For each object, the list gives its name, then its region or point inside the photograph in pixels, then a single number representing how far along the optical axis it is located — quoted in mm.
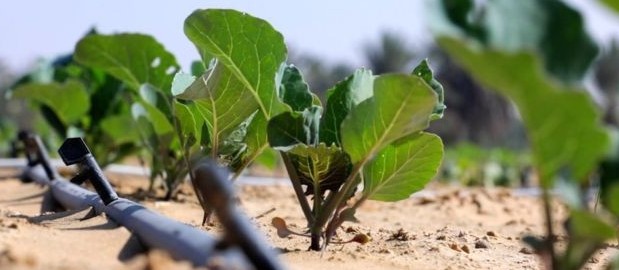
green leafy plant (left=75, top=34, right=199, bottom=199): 3146
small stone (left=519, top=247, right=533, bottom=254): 2564
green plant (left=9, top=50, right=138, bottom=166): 4359
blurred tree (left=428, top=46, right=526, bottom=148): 33000
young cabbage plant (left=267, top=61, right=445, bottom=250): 1965
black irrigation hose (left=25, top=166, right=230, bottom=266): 1544
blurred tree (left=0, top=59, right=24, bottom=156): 9789
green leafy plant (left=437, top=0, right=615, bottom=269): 1360
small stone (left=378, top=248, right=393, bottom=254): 2232
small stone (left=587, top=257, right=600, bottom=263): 2406
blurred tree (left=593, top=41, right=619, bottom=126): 28434
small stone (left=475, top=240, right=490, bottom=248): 2561
